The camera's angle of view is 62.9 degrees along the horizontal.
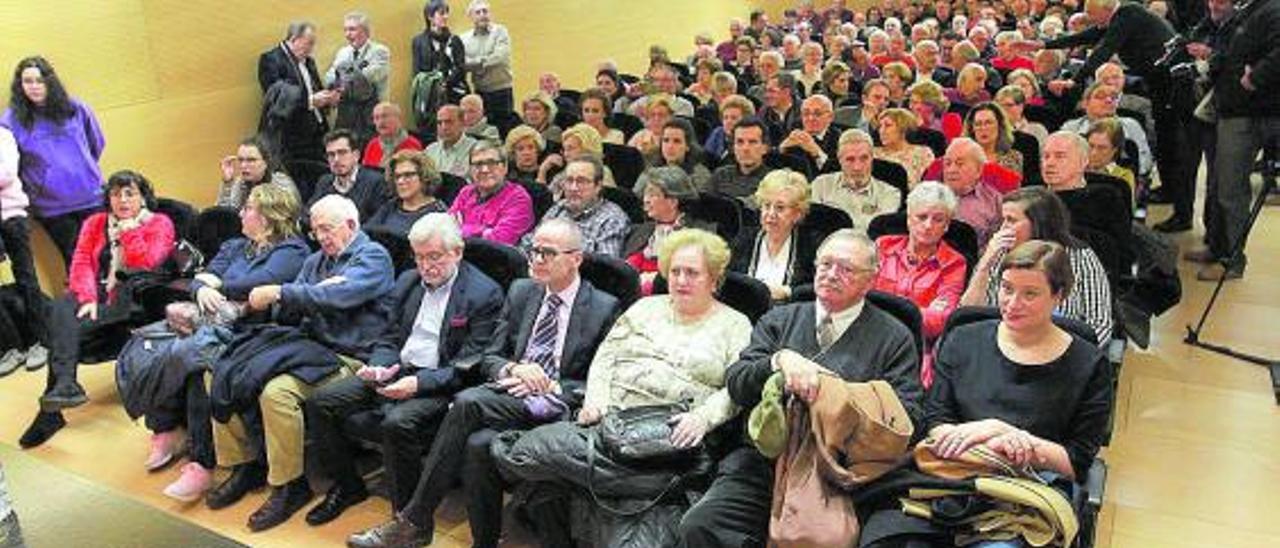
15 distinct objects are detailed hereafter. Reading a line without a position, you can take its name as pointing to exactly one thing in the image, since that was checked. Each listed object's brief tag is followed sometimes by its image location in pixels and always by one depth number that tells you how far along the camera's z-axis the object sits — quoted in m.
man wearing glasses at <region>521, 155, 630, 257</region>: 4.51
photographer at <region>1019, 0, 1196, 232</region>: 6.13
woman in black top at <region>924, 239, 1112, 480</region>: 2.52
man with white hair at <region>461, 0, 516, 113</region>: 7.93
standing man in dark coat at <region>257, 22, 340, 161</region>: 6.89
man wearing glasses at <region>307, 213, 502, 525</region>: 3.44
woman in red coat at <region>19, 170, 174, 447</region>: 4.35
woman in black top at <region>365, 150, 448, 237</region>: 4.77
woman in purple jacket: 5.39
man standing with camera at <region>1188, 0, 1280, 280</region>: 5.06
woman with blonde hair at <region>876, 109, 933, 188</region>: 5.22
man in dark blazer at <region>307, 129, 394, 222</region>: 5.29
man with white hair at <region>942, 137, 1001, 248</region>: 4.17
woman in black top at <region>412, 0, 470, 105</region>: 7.75
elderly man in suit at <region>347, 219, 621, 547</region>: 3.26
